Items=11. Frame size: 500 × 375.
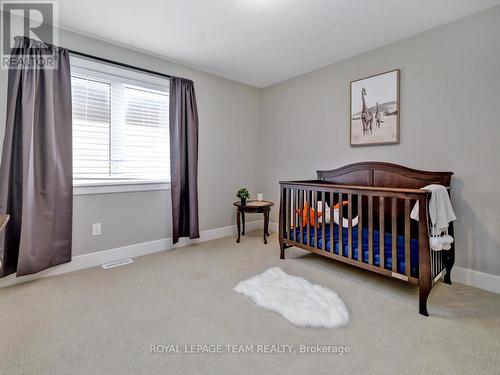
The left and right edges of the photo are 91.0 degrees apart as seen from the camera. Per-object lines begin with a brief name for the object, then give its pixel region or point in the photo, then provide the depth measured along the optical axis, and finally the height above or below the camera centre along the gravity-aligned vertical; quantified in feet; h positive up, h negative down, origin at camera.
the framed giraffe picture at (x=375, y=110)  8.11 +2.67
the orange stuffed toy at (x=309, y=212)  7.83 -0.91
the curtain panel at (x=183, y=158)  9.61 +1.15
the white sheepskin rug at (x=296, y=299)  5.11 -2.69
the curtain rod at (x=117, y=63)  7.65 +4.23
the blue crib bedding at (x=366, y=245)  5.89 -1.67
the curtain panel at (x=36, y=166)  6.66 +0.61
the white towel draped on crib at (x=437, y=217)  5.50 -0.71
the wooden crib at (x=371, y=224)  5.60 -1.15
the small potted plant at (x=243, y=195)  10.69 -0.38
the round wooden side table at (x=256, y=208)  10.25 -0.94
